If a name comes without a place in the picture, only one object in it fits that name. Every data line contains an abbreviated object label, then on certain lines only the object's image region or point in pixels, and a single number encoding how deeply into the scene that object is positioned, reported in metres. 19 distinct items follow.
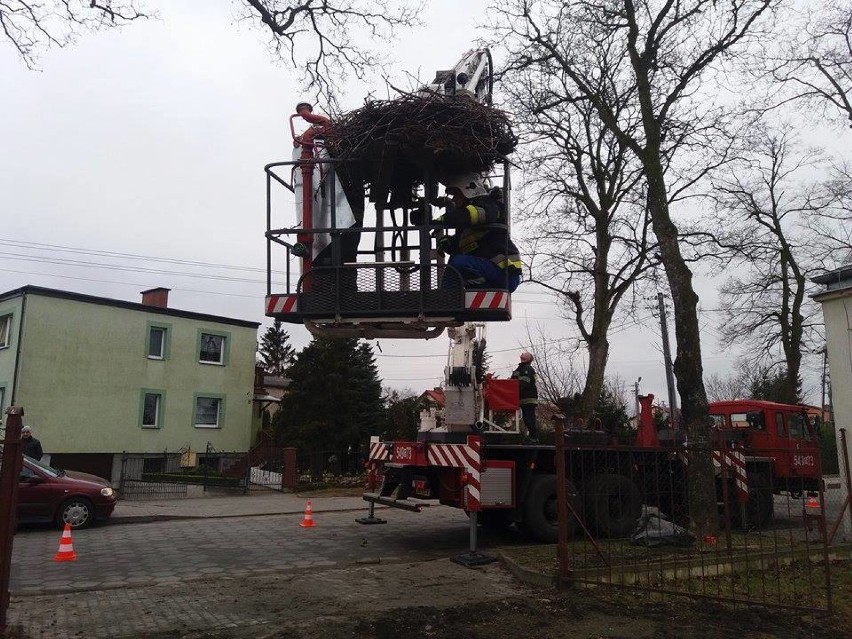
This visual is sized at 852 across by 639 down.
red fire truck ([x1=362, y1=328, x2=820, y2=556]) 9.25
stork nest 7.54
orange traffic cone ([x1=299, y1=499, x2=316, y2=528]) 12.29
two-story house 24.48
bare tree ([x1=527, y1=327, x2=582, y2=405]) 25.48
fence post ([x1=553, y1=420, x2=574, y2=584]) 7.01
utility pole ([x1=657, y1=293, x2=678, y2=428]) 26.44
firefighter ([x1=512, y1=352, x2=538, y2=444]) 10.59
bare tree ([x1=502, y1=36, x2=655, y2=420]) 18.05
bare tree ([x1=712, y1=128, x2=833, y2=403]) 25.39
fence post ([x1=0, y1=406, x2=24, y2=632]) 5.44
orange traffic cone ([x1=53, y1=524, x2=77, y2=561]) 9.03
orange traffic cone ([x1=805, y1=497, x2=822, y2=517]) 7.84
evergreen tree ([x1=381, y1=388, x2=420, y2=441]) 23.47
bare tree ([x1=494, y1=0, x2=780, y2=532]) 9.57
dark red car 11.95
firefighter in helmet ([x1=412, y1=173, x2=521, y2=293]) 7.79
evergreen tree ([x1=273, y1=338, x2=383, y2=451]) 26.73
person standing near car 14.04
